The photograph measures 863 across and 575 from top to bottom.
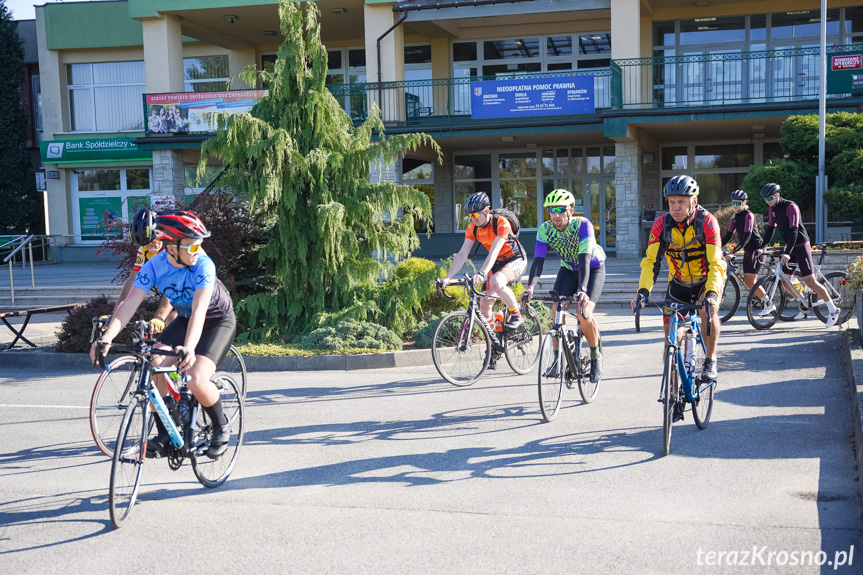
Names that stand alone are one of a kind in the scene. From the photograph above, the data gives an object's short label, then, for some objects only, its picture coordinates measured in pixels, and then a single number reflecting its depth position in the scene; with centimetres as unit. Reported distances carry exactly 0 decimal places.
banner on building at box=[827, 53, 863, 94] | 2116
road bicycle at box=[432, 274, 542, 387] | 882
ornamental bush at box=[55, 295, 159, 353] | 1145
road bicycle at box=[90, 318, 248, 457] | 530
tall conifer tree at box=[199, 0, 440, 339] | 1173
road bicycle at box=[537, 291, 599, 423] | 713
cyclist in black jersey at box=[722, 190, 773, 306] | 1197
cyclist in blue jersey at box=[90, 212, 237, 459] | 511
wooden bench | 1182
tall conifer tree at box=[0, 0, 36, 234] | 3095
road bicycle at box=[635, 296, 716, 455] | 599
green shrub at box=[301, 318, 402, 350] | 1085
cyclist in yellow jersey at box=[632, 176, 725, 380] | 636
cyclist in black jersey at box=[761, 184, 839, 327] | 1142
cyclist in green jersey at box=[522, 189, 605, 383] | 759
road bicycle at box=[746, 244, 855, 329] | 1181
